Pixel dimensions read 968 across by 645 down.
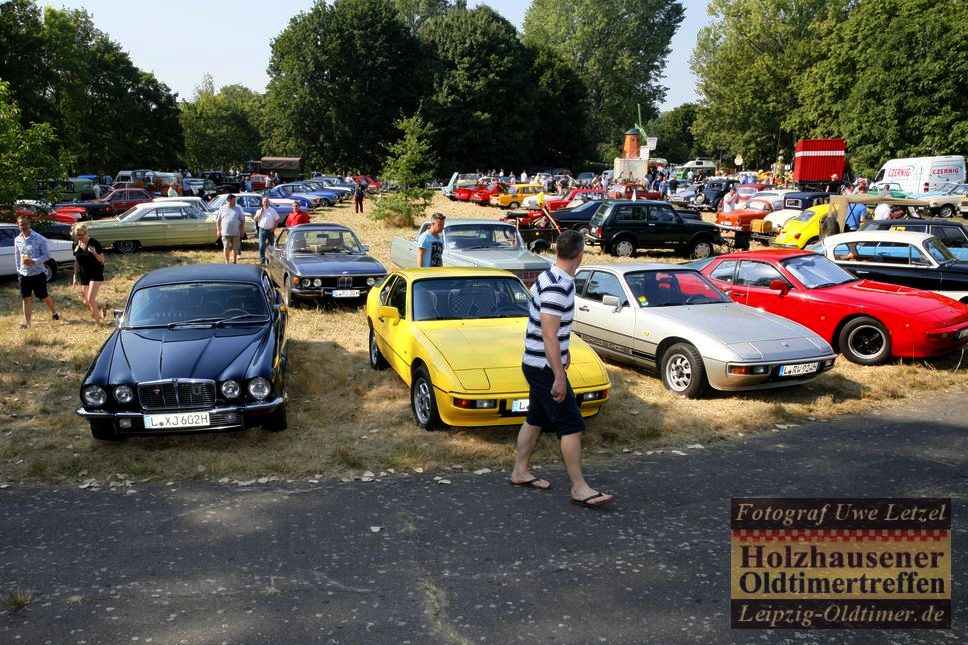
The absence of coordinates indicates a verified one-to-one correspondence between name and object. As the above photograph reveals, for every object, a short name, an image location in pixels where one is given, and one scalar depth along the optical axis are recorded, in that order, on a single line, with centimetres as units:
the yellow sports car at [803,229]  1892
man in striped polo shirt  469
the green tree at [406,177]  2600
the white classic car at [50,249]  1477
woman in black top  1073
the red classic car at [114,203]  2895
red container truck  3794
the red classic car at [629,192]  3350
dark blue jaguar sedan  604
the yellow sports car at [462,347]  616
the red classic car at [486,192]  3897
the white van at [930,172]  3091
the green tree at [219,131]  8238
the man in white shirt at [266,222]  1588
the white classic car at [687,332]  759
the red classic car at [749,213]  2464
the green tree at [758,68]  5941
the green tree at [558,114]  6762
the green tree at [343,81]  5547
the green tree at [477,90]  5638
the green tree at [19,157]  1619
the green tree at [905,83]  3575
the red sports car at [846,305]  896
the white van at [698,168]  7306
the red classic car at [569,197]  3082
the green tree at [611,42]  7525
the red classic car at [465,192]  4056
